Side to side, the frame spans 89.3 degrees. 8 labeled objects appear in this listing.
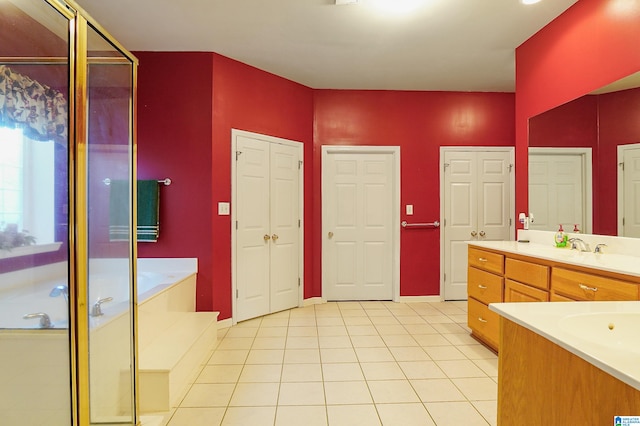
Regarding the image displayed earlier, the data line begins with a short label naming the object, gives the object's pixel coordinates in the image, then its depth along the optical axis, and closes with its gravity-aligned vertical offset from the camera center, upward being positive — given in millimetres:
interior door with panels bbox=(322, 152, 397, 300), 4078 -188
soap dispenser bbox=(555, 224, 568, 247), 2432 -211
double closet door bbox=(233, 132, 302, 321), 3316 -150
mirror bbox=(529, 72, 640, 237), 2004 +352
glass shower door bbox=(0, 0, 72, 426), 1348 -21
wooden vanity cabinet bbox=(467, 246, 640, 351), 1618 -449
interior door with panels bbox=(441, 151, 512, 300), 4074 +115
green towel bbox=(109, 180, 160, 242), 2961 +13
